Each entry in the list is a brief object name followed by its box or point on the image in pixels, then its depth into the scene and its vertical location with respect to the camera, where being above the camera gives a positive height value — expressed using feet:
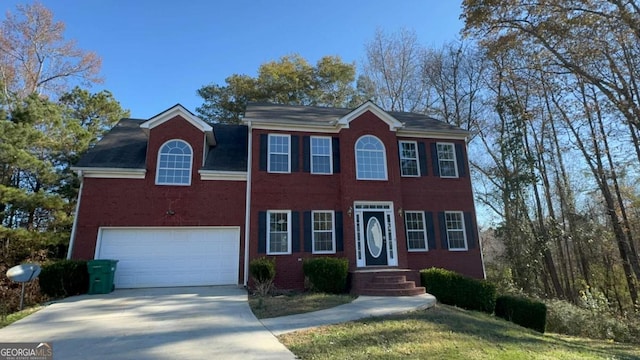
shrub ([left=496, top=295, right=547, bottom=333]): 31.07 -5.83
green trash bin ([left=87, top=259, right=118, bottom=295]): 34.06 -1.85
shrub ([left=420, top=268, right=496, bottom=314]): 33.35 -4.00
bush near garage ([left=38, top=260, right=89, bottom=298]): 32.68 -1.97
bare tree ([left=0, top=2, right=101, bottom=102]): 67.51 +42.33
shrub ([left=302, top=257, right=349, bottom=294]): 36.14 -2.22
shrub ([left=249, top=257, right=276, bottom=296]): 35.94 -1.87
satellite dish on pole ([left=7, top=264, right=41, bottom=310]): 27.78 -1.18
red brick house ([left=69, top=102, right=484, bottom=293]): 38.96 +6.49
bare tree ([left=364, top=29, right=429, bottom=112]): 80.84 +40.95
